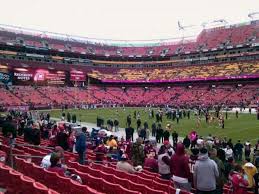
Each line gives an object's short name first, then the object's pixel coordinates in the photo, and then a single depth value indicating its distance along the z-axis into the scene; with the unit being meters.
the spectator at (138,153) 6.74
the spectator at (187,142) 11.59
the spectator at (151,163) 6.07
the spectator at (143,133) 13.46
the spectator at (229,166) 5.96
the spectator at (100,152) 6.93
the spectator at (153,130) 14.96
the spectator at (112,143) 8.17
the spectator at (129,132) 13.21
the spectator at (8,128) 7.36
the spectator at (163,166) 5.13
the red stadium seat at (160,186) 4.52
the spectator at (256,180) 5.37
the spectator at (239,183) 4.91
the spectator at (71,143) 7.80
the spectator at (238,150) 10.22
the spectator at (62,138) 7.17
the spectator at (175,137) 12.56
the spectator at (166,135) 12.43
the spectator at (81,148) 6.31
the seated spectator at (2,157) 5.19
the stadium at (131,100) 4.21
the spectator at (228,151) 8.57
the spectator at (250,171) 5.27
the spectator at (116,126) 17.10
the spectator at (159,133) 13.36
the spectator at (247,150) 10.18
